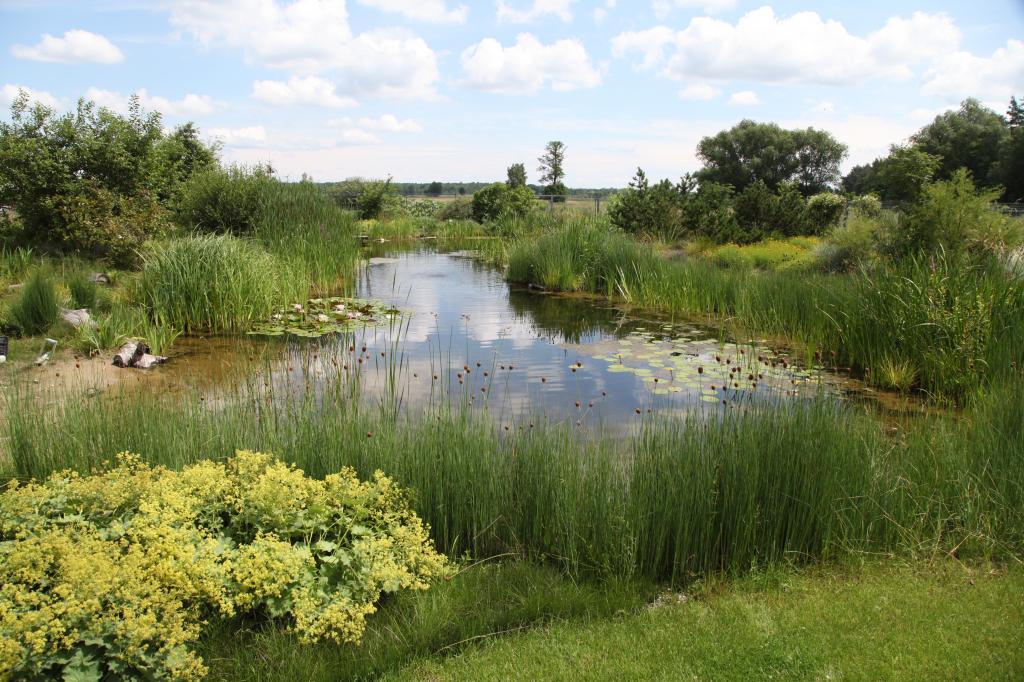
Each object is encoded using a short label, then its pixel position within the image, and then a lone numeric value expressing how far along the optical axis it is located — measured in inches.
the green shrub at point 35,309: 329.1
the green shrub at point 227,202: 557.0
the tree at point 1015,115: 1310.3
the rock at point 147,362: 305.3
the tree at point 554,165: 1745.4
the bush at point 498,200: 1116.0
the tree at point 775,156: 1925.4
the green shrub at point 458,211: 1543.1
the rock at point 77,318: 331.9
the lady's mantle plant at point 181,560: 89.7
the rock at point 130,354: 301.4
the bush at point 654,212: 706.2
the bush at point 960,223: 360.5
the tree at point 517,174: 1619.2
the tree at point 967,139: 1311.5
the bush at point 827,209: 763.6
